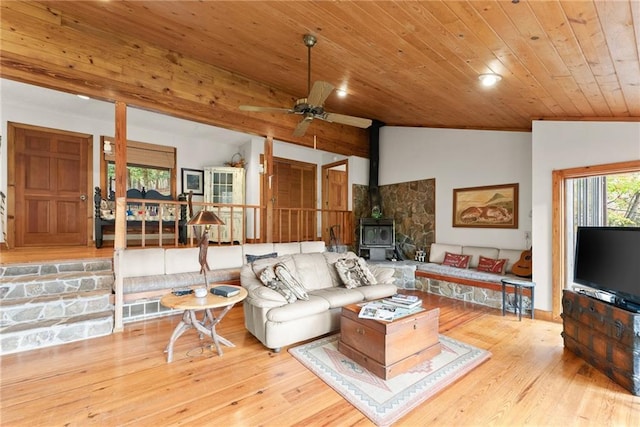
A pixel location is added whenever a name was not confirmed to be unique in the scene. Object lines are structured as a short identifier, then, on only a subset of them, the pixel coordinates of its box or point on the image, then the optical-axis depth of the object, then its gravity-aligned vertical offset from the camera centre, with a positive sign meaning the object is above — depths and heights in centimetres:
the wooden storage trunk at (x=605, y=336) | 223 -106
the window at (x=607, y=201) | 429 +18
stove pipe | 686 +114
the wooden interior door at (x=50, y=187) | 529 +52
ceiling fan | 287 +113
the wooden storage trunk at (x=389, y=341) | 237 -111
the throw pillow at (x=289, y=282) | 316 -75
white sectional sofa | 288 -95
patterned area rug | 204 -134
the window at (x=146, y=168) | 615 +105
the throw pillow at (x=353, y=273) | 380 -80
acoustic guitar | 430 -79
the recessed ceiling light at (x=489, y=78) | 289 +136
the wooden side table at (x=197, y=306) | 261 -83
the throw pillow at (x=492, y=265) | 472 -85
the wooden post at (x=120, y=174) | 373 +52
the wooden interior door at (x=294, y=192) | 741 +57
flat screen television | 247 -45
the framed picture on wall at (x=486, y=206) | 490 +12
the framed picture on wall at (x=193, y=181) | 709 +81
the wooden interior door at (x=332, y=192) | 742 +62
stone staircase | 289 -98
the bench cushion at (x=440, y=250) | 551 -71
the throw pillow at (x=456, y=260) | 519 -85
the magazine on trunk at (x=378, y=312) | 251 -88
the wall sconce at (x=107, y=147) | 583 +134
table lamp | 282 -20
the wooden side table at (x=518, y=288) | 384 -102
